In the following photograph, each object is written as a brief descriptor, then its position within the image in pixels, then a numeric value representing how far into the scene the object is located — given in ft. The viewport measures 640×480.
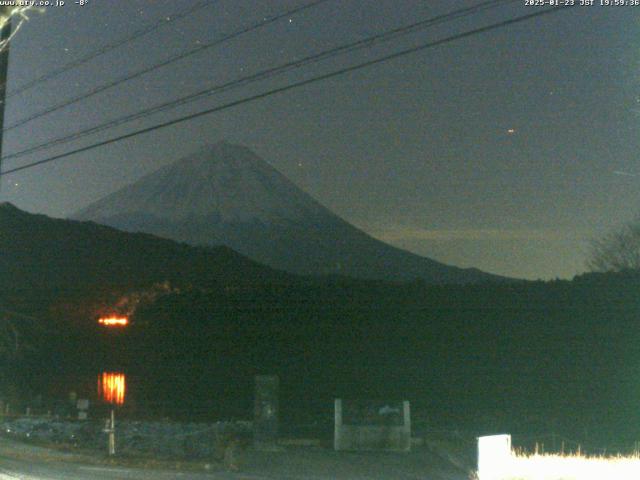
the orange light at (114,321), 202.99
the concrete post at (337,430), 56.75
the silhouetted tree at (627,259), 185.61
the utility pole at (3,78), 51.04
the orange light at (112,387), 137.51
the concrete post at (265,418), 55.62
